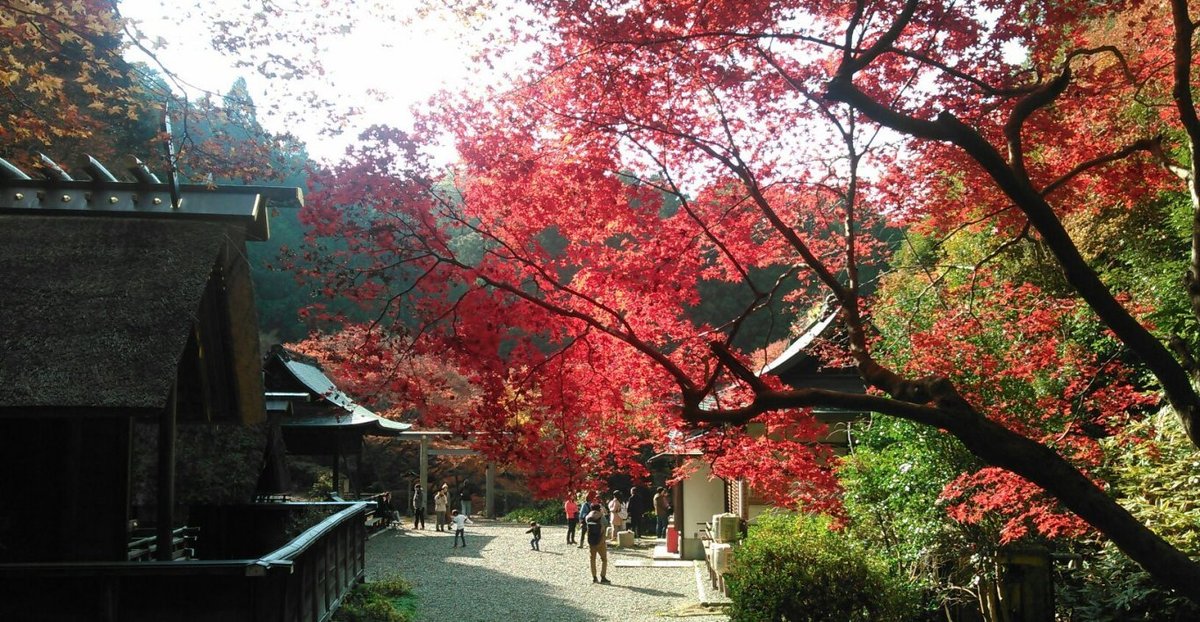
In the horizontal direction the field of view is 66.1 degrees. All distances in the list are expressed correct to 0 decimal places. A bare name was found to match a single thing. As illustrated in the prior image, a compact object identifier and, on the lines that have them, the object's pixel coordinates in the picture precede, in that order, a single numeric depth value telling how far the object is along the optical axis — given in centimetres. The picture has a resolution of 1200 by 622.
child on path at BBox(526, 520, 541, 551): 2115
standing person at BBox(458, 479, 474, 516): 2854
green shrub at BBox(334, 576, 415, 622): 1080
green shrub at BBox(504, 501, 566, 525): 3119
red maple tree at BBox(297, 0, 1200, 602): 538
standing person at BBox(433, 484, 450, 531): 2748
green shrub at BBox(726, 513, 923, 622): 945
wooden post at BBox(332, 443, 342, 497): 2302
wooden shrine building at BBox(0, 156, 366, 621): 544
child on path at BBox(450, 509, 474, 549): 2159
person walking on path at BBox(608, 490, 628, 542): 2361
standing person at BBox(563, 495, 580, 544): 2342
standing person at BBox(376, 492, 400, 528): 2652
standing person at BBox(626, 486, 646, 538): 2768
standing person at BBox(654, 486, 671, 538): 2508
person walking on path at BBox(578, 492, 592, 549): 2051
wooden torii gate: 2919
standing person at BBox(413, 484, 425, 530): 2861
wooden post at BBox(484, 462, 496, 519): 3164
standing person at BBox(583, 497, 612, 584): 1608
